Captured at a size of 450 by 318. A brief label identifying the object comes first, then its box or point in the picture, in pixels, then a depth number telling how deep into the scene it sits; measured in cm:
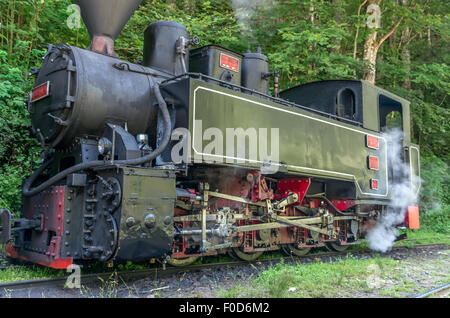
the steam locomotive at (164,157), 379
